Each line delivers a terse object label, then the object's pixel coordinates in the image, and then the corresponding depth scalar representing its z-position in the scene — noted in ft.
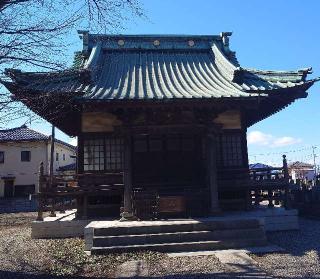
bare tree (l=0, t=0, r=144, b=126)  22.37
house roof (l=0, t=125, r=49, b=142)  132.46
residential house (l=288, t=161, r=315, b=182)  215.76
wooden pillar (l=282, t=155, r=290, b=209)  46.45
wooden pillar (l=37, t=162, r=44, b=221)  44.47
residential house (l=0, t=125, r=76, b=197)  134.21
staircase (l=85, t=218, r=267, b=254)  35.29
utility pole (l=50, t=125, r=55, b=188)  99.62
